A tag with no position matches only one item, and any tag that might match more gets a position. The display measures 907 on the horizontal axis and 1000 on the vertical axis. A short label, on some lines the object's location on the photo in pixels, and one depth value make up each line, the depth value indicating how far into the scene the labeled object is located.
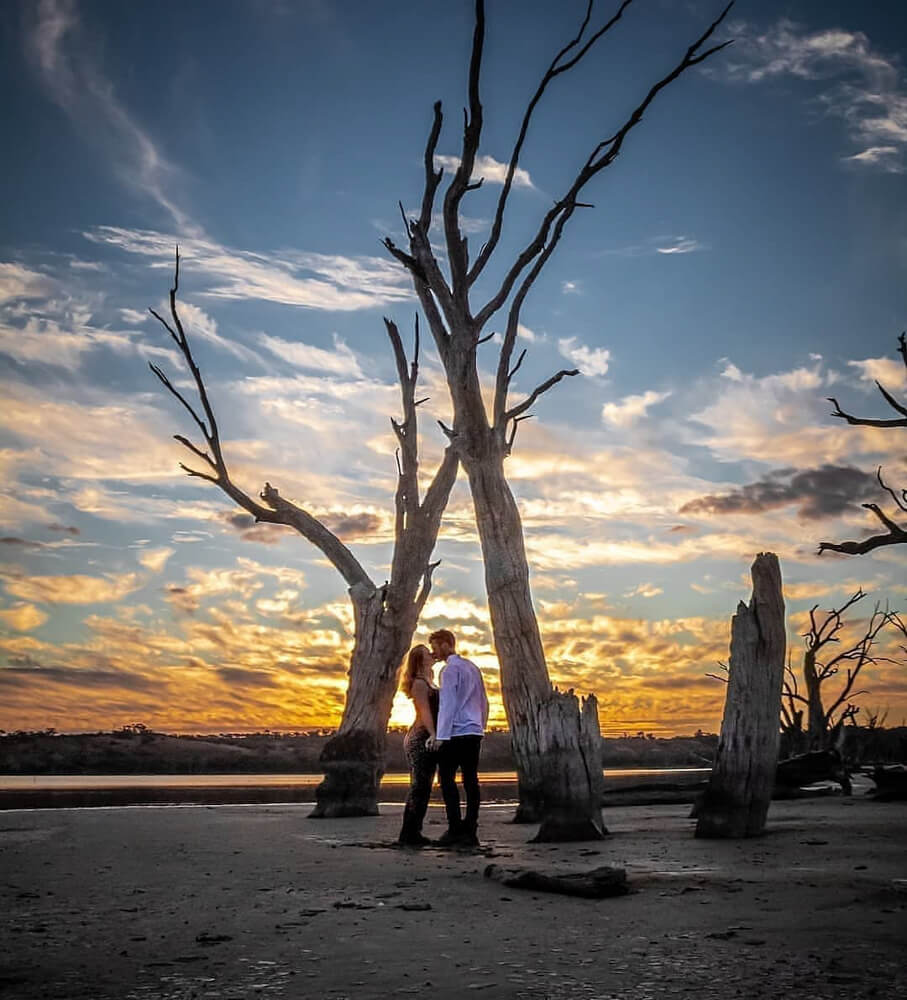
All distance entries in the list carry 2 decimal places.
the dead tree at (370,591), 15.15
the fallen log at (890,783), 15.42
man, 9.67
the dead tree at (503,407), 12.61
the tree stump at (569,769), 10.42
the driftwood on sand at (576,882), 6.17
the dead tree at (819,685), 25.69
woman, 9.86
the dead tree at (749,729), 9.96
